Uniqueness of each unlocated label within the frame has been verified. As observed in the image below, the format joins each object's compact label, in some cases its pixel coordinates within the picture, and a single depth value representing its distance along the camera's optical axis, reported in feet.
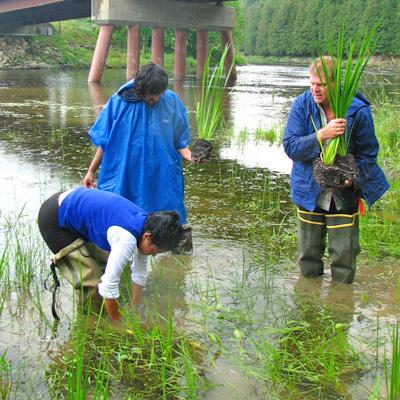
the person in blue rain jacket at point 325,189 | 13.15
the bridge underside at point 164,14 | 68.54
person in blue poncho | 14.40
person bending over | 10.78
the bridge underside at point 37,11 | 97.60
